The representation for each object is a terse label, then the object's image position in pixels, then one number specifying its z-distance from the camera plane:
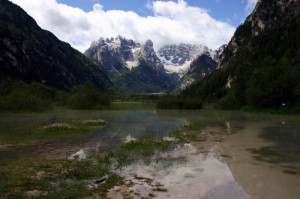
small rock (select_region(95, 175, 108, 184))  16.22
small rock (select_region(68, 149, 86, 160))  22.40
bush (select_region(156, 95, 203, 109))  128.56
